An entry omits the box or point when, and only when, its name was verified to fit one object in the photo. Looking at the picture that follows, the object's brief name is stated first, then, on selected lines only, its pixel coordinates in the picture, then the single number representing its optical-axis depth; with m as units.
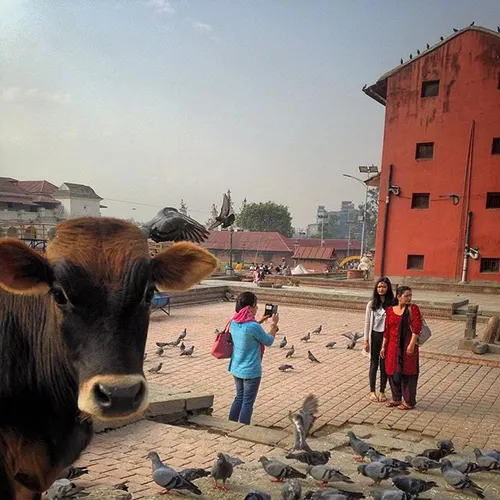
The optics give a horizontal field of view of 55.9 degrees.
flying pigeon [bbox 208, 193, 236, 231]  9.44
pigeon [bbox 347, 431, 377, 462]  4.81
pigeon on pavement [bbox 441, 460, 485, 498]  4.08
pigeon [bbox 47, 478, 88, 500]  3.62
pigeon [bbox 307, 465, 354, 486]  4.08
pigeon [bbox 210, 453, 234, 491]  3.94
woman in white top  7.35
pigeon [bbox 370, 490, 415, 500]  3.62
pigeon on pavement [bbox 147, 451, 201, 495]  3.79
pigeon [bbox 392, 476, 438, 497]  3.83
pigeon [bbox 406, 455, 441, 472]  4.52
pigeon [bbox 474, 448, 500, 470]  4.50
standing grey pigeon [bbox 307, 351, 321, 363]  10.05
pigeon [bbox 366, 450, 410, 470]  4.20
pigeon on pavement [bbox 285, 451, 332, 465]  4.32
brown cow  2.03
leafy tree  65.94
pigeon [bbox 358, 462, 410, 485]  4.13
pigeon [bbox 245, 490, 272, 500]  3.44
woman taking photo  5.48
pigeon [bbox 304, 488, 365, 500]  3.51
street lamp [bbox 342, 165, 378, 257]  30.41
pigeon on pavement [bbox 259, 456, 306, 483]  4.12
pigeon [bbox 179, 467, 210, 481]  3.95
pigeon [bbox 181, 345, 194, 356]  10.07
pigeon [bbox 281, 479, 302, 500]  3.65
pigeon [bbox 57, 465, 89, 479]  3.89
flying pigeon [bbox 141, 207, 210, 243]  4.50
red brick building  24.09
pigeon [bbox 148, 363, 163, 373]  8.68
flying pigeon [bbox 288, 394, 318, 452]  4.70
